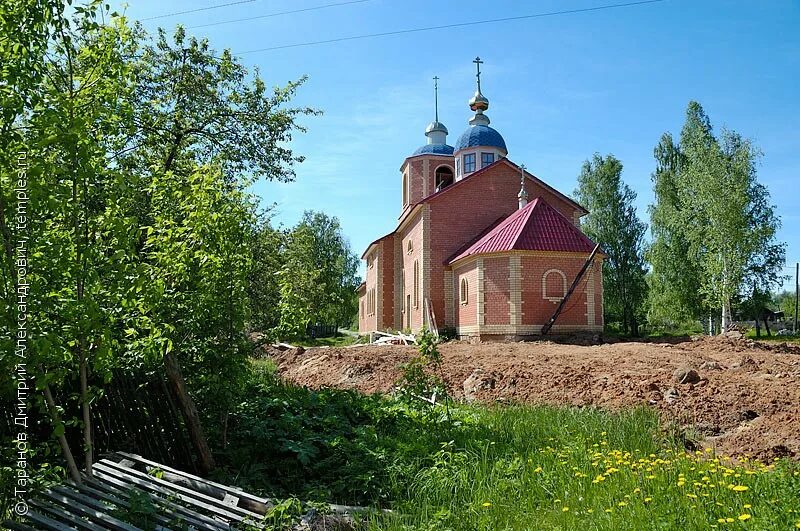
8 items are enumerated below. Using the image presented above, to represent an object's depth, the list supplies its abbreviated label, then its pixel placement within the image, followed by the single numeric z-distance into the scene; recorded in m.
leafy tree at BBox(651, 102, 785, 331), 28.86
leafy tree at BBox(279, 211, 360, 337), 37.22
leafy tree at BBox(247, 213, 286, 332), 13.03
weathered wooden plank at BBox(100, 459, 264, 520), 4.50
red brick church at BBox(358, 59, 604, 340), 21.50
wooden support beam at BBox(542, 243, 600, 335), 21.22
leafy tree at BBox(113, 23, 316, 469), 5.38
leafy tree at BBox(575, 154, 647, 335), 38.22
